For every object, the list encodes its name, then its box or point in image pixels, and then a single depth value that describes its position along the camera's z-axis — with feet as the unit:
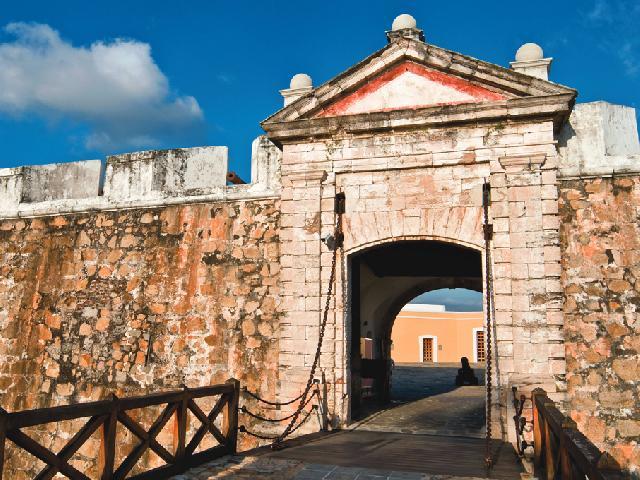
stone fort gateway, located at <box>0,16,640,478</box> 19.27
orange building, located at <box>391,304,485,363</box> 94.22
